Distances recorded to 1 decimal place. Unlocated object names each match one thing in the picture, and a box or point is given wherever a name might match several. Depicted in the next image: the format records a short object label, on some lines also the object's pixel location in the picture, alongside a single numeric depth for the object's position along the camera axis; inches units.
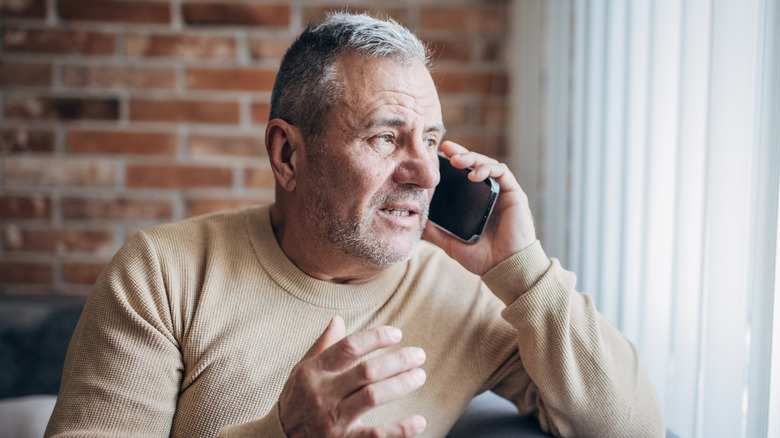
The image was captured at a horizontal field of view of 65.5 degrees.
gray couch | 64.2
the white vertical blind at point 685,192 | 35.8
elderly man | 38.3
